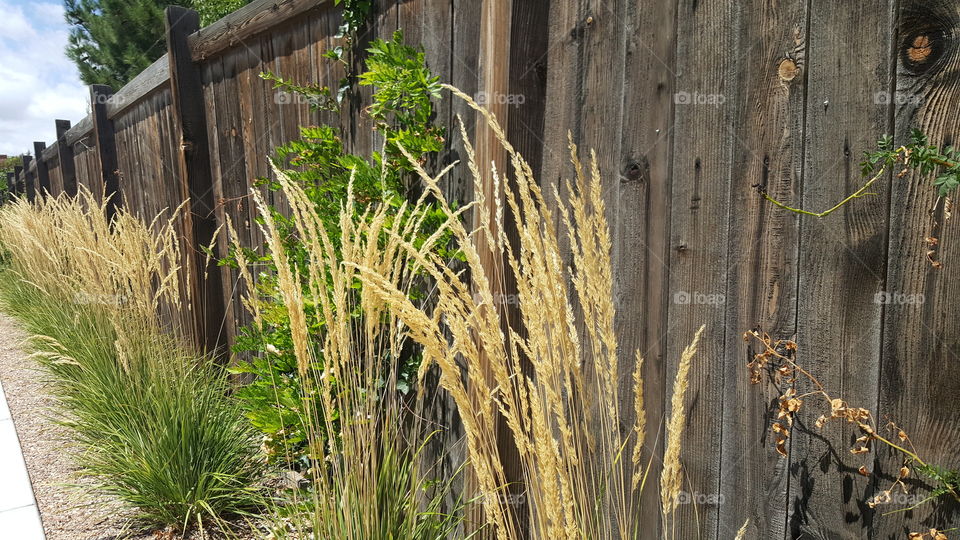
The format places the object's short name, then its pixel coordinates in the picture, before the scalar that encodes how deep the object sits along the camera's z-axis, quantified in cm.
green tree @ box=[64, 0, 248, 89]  1520
